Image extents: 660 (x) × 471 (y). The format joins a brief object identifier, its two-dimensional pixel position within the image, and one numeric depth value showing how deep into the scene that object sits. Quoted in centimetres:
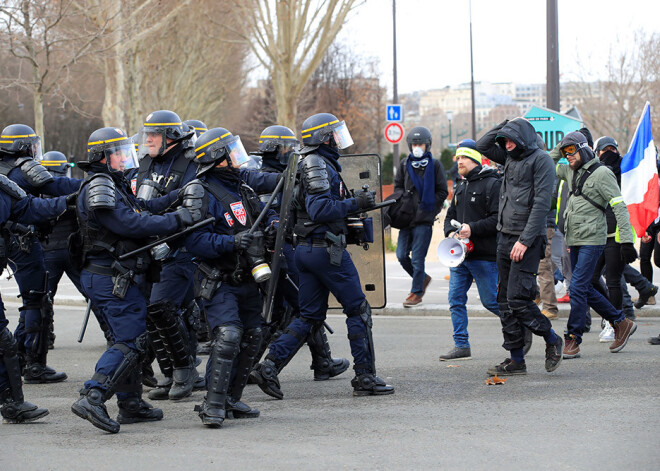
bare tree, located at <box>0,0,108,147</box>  1838
